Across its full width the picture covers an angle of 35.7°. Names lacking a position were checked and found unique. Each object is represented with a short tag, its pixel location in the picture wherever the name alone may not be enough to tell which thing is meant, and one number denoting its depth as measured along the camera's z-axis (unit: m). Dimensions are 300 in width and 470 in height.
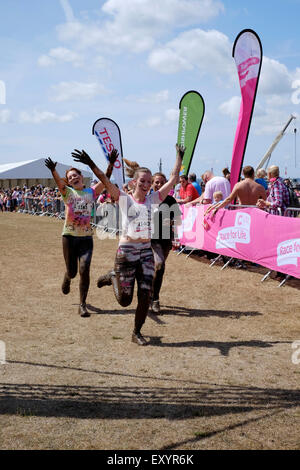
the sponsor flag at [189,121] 15.33
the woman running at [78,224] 6.56
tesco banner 18.58
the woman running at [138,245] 5.27
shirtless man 9.81
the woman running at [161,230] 6.71
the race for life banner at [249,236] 8.36
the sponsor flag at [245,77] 12.16
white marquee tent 46.38
